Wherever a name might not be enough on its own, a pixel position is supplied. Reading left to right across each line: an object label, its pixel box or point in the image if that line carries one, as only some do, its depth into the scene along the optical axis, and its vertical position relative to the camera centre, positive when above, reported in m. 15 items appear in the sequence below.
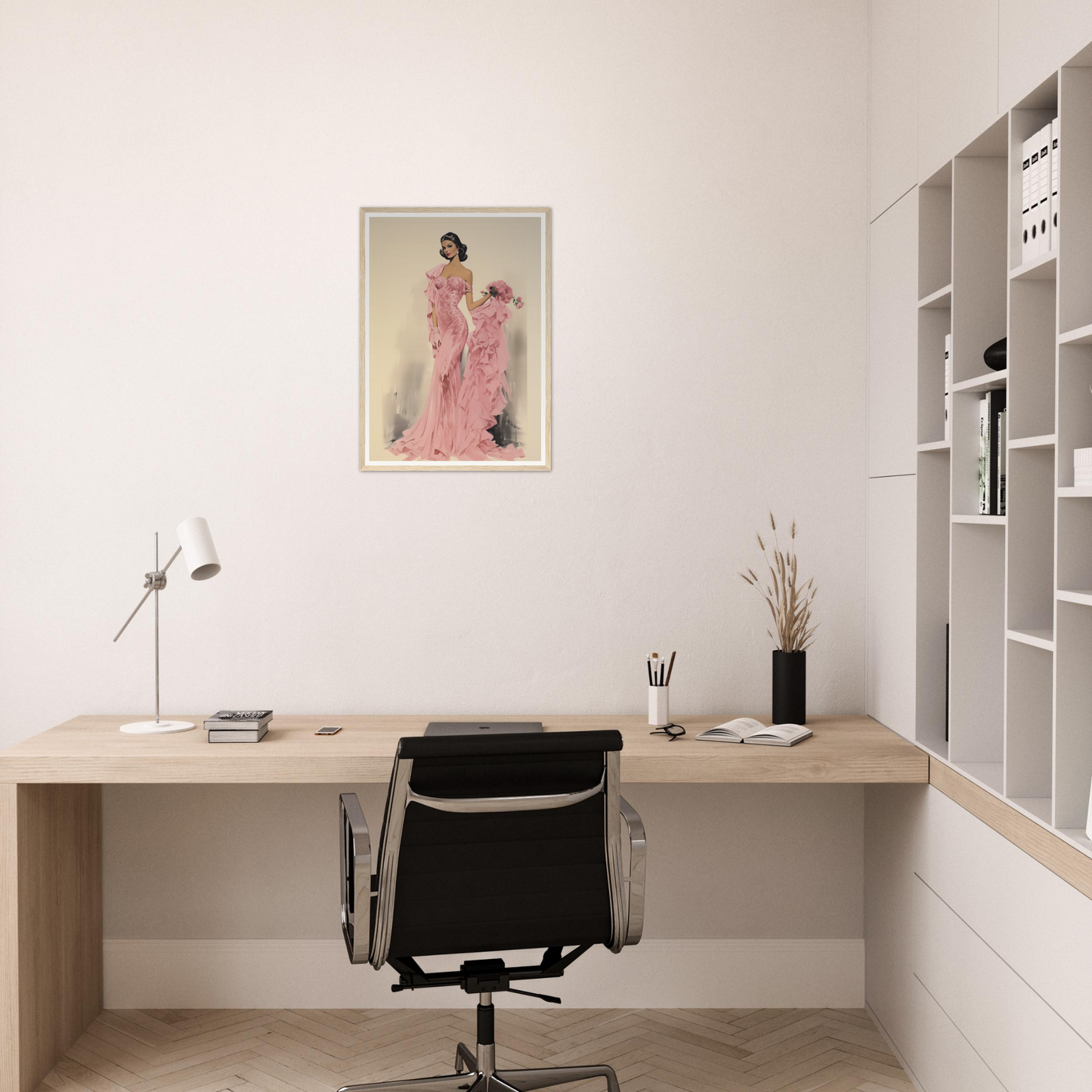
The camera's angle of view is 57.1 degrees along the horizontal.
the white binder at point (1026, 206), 1.98 +0.64
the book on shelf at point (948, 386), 2.34 +0.33
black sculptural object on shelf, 2.14 +0.37
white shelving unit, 1.80 +0.08
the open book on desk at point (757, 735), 2.55 -0.53
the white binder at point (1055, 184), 1.87 +0.64
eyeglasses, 2.64 -0.54
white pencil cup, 2.75 -0.49
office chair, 1.88 -0.66
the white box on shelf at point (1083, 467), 1.73 +0.10
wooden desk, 2.42 -0.59
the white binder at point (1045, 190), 1.90 +0.64
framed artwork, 2.95 +0.53
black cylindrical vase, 2.75 -0.44
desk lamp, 2.60 -0.08
